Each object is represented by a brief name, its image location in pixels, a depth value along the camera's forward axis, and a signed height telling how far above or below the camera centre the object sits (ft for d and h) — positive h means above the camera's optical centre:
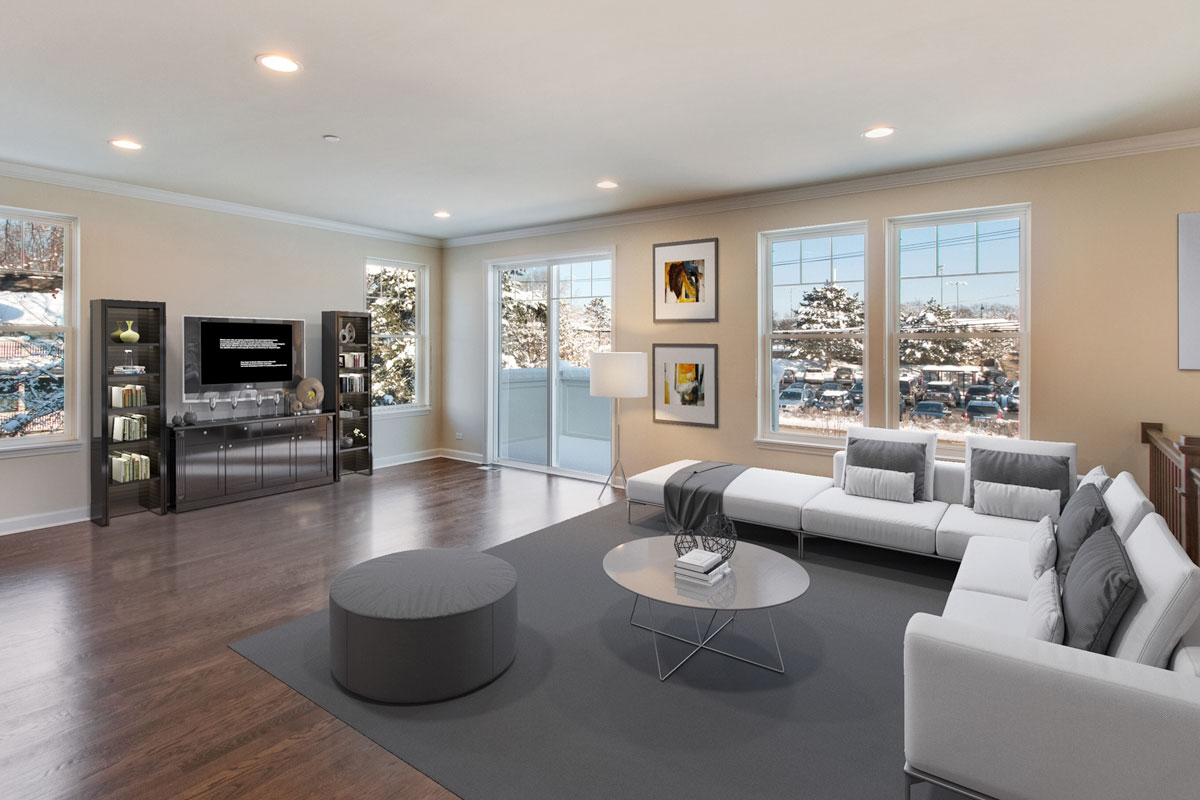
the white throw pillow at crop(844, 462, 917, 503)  13.74 -1.93
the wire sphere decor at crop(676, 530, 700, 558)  10.29 -2.39
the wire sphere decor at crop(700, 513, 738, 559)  10.08 -2.26
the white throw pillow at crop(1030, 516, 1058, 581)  8.96 -2.21
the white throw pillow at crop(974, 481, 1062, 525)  12.17 -2.04
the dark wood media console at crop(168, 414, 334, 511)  17.61 -1.86
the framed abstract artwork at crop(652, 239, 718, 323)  19.02 +3.35
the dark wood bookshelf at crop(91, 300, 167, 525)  16.58 -0.14
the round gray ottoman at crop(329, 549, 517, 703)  8.16 -3.08
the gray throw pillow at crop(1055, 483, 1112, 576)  8.46 -1.74
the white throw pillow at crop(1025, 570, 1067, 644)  6.61 -2.34
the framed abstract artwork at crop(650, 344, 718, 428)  19.23 +0.28
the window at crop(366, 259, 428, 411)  24.25 +2.30
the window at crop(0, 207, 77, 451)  15.87 +1.62
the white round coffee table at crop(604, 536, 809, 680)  8.70 -2.69
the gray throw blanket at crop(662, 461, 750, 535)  15.10 -2.40
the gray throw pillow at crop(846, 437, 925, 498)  14.02 -1.38
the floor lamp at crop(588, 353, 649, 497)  18.85 +0.58
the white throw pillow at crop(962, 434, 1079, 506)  12.59 -1.07
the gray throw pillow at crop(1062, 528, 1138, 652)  6.15 -1.99
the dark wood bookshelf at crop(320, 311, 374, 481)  21.65 +0.11
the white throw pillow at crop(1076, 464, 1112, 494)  10.77 -1.45
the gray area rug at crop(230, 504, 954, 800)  6.89 -3.91
